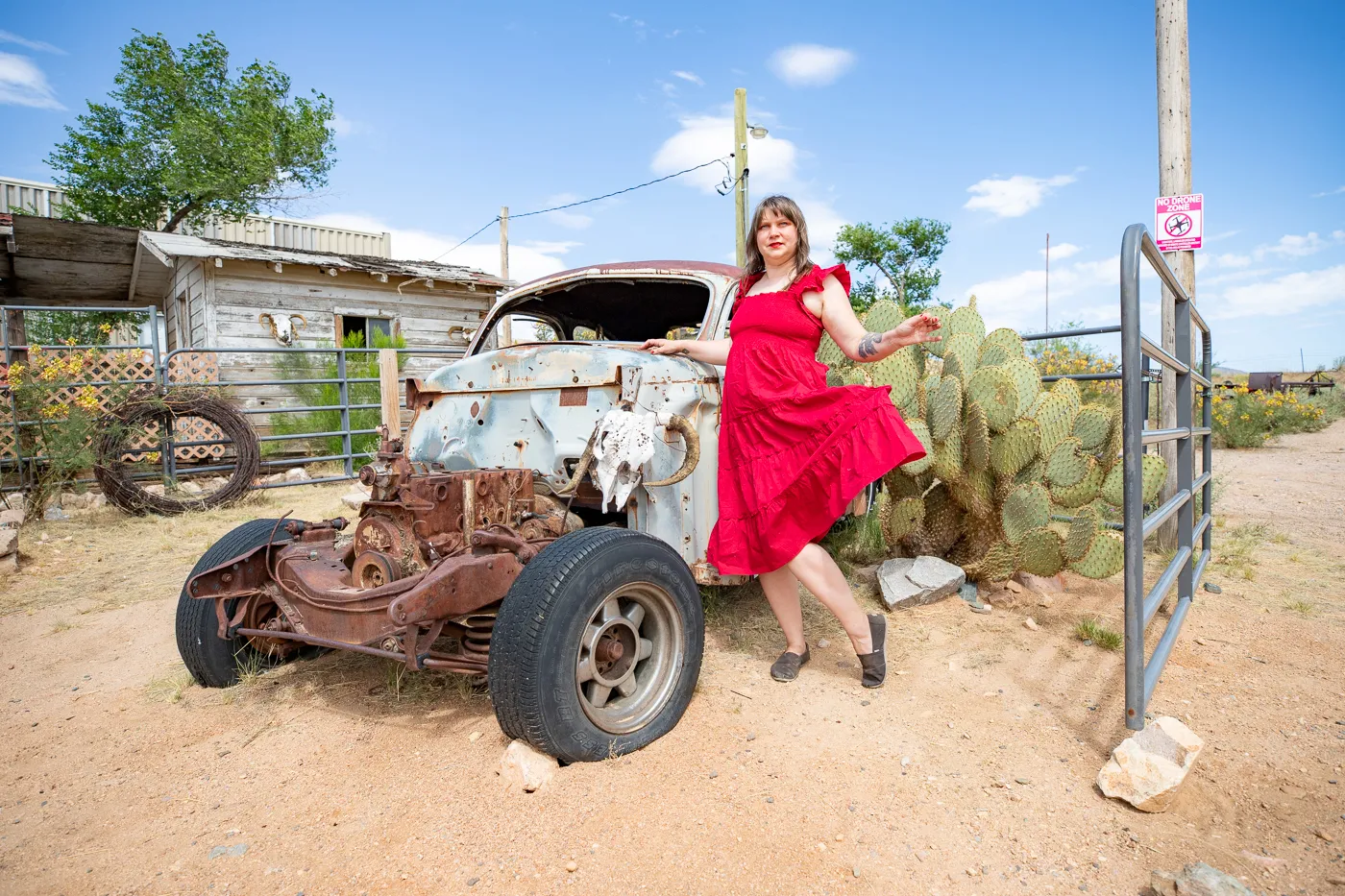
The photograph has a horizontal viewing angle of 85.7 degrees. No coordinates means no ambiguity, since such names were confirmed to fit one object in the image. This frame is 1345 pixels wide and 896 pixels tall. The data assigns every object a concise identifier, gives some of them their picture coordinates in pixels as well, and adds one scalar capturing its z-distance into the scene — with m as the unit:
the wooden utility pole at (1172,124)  5.26
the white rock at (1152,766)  2.06
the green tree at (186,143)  20.09
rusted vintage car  2.28
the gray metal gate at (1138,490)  2.27
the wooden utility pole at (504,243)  19.58
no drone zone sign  5.13
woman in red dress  2.72
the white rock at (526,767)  2.22
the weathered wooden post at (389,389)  6.25
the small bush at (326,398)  10.51
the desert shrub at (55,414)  7.12
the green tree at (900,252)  16.05
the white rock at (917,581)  4.07
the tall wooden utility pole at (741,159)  12.34
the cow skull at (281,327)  12.04
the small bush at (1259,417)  11.55
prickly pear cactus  3.95
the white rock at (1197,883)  1.65
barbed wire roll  7.20
